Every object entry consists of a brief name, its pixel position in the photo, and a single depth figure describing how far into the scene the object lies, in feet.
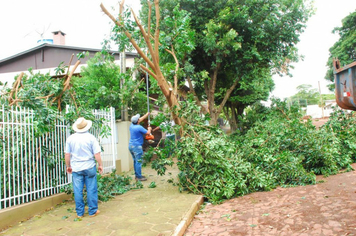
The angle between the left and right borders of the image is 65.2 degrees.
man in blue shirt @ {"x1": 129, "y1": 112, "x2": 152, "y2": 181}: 24.06
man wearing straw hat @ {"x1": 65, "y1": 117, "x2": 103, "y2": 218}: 15.11
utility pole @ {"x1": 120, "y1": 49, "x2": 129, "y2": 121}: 31.26
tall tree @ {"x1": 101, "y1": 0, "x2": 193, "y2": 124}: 19.51
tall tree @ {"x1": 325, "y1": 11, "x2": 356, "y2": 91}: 70.90
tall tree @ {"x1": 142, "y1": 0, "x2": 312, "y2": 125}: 39.99
